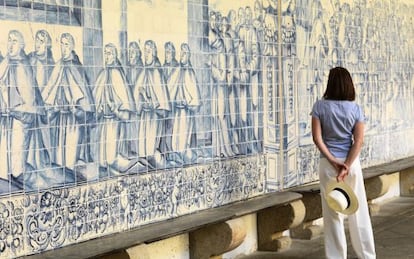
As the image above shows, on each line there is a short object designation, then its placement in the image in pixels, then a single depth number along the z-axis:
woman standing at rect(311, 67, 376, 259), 7.59
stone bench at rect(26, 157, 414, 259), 6.04
